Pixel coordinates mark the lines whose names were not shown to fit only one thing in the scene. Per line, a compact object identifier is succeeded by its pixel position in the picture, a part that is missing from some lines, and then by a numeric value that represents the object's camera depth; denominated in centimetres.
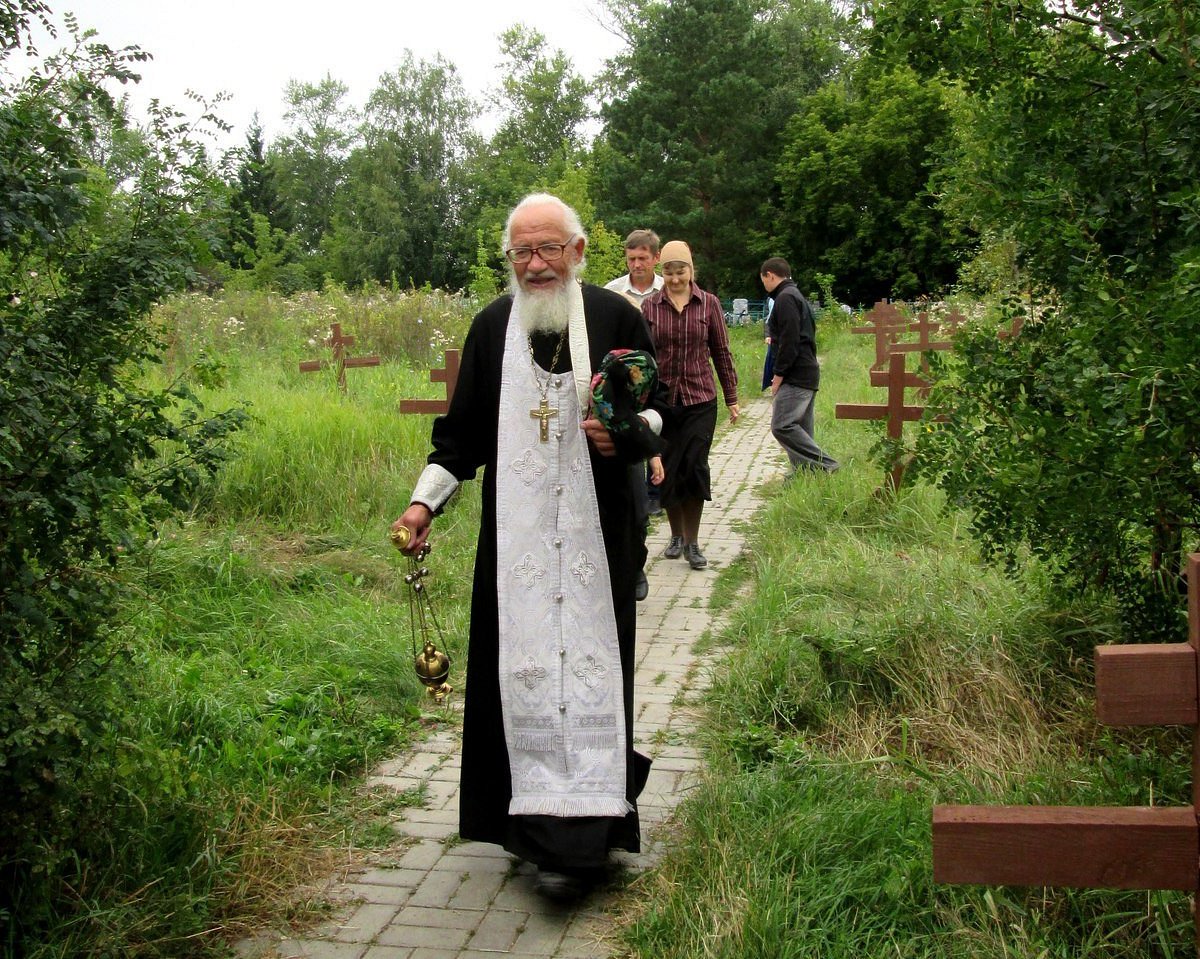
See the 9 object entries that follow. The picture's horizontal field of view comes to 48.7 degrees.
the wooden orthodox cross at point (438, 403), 980
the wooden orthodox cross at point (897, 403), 849
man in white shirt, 830
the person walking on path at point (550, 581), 390
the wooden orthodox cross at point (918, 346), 884
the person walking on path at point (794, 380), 998
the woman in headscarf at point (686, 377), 793
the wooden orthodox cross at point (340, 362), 1270
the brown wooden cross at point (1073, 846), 255
